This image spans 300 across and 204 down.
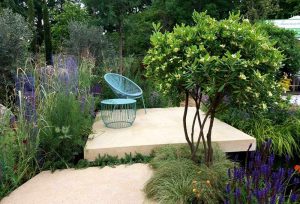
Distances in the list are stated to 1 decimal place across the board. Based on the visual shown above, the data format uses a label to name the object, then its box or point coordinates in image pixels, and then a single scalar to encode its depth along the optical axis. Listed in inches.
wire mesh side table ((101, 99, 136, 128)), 181.2
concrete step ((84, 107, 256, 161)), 137.9
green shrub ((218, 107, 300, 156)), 161.8
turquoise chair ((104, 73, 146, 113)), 212.8
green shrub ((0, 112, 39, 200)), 108.3
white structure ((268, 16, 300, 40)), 383.1
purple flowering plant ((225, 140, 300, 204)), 76.1
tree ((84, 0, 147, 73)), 339.6
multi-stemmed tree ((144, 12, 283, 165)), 88.2
